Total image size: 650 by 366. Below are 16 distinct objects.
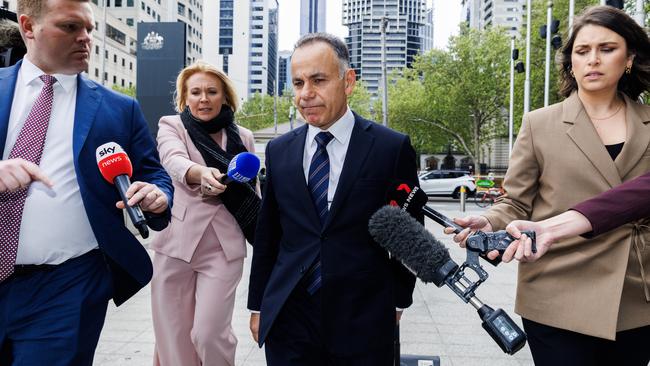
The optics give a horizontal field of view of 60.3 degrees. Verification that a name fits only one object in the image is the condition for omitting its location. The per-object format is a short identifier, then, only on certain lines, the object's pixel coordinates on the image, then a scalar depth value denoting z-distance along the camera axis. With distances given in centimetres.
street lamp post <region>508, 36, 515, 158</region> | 3049
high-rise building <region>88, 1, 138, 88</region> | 6019
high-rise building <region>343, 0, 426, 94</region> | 17812
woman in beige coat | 217
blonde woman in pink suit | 338
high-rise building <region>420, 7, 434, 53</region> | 18570
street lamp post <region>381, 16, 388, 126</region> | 2529
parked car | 2889
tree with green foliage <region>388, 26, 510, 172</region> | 4103
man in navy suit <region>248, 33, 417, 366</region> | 233
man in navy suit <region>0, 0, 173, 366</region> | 212
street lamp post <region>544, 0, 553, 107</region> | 2180
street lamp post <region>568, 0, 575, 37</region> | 1909
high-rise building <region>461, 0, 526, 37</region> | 13412
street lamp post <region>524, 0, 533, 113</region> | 2372
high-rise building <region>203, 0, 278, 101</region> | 11500
